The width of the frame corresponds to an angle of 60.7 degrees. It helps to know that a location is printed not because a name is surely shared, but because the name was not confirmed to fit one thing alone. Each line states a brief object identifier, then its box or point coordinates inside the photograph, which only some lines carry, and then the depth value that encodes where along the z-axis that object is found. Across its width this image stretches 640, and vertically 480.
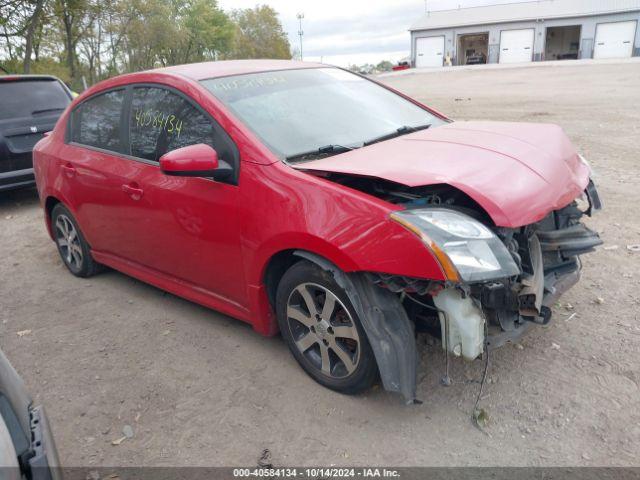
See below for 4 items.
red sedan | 2.55
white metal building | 49.22
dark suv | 7.18
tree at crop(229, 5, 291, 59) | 68.19
